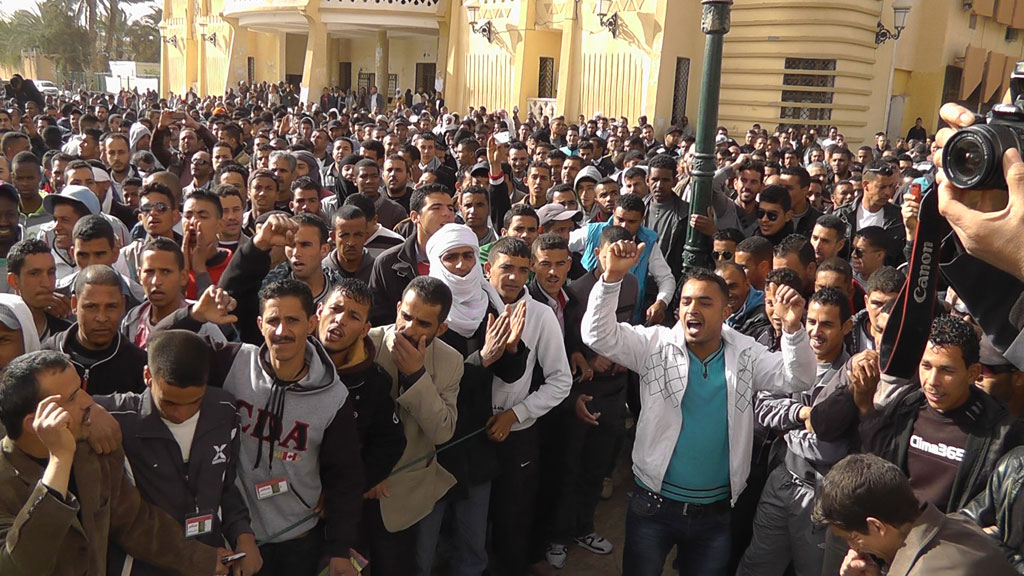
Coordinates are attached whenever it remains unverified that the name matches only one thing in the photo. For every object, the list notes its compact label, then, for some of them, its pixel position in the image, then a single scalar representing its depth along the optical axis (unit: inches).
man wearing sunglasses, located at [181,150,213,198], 298.0
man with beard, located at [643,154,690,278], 250.2
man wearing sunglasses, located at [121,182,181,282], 198.1
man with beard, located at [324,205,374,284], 186.1
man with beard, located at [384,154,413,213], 272.2
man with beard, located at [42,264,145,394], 123.3
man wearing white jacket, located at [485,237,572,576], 149.6
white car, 1270.9
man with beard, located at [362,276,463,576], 132.8
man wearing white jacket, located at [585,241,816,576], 134.6
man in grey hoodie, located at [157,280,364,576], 118.0
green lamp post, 192.2
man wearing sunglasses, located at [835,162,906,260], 262.2
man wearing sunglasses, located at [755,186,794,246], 241.8
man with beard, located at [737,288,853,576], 131.6
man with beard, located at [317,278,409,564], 127.3
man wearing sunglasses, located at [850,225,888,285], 203.6
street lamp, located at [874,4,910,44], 649.6
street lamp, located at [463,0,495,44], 870.4
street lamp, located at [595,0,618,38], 732.4
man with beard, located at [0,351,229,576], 90.2
